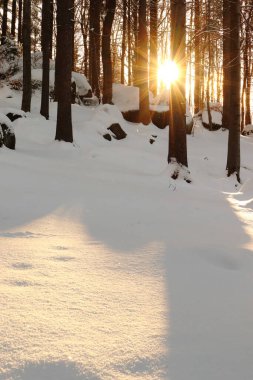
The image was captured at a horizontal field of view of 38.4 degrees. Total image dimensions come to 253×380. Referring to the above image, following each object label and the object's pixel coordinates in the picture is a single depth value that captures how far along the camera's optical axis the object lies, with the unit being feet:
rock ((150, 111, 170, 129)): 54.39
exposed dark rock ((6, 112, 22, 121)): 37.78
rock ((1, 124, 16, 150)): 27.27
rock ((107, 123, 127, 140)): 44.21
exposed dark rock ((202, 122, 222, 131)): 63.87
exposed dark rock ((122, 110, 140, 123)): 52.85
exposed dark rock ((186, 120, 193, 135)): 55.88
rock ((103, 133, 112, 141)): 41.35
